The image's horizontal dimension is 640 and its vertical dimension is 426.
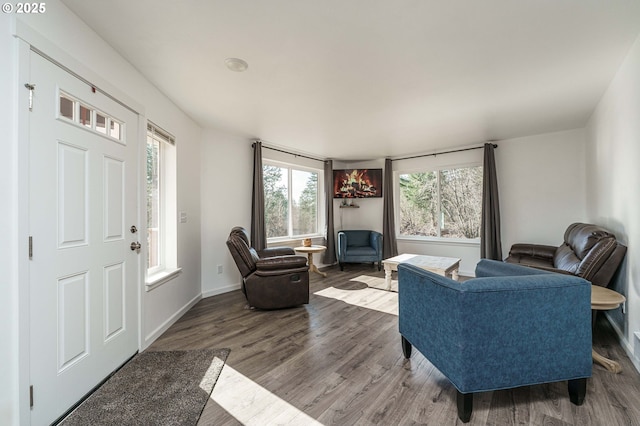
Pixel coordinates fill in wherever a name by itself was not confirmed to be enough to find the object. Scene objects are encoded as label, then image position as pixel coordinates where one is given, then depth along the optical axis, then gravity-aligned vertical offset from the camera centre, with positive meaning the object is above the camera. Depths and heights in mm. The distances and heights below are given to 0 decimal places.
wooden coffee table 3580 -715
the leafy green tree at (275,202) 4922 +248
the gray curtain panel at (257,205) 4312 +163
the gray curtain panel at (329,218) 5805 -73
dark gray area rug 1541 -1166
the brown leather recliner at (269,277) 3156 -753
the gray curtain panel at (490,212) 4391 +14
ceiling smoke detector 2145 +1252
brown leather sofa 2252 -406
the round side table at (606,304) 1909 -664
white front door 1438 -135
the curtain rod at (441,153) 4740 +1180
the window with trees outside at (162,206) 2900 +119
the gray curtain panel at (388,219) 5641 -108
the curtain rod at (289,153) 4743 +1223
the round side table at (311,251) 4676 -634
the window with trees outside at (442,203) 4930 +207
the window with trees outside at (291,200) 4988 +297
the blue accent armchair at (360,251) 5293 -741
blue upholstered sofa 1420 -653
